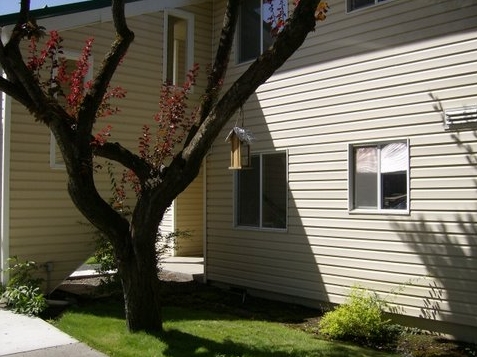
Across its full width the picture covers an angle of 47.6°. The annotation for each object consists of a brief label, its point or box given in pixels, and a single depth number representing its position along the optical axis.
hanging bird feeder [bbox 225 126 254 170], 7.62
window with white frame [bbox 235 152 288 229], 9.94
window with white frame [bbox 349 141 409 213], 7.95
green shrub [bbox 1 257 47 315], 8.21
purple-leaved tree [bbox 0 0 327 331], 5.89
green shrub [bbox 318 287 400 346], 7.28
